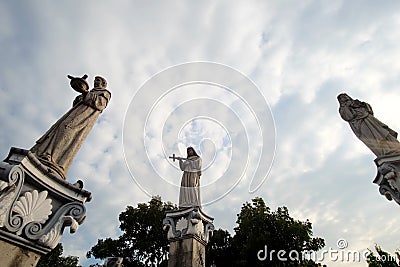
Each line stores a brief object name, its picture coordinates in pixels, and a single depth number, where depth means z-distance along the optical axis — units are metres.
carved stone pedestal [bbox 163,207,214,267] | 6.95
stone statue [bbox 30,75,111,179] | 3.76
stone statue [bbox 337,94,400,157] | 5.21
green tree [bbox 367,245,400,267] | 15.84
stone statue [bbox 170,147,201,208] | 8.28
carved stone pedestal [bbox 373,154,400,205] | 4.70
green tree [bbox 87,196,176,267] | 22.47
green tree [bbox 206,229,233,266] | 21.08
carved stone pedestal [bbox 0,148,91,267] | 2.79
